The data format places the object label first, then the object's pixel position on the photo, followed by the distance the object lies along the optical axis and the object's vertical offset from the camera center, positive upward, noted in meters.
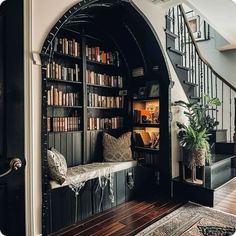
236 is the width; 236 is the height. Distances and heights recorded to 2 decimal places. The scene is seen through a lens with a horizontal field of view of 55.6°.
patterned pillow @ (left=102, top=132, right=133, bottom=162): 3.46 -0.52
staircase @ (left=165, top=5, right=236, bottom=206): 3.22 -0.35
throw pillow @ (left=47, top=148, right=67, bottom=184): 2.44 -0.58
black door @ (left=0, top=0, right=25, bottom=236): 1.59 -0.01
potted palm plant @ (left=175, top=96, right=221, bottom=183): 3.23 -0.33
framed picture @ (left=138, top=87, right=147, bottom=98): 3.78 +0.40
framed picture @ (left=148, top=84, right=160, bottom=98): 3.64 +0.41
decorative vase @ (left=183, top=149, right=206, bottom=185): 3.22 -0.68
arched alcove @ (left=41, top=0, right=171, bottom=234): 3.14 +0.98
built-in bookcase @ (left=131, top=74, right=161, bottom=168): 3.68 -0.04
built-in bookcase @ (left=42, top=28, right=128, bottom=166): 3.08 +0.37
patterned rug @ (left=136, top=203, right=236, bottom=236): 2.38 -1.25
